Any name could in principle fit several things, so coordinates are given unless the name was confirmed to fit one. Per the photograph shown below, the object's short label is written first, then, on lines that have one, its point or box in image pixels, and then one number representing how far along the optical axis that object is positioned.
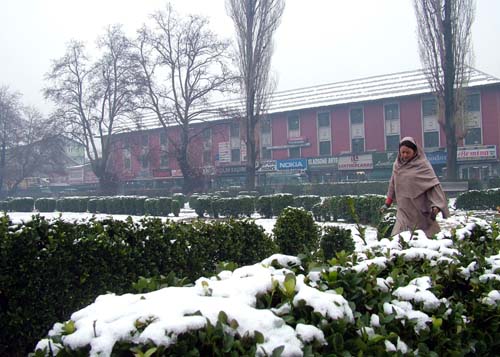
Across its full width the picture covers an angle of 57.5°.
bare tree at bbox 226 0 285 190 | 26.69
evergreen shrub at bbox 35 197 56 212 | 30.81
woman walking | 5.62
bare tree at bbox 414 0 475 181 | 22.02
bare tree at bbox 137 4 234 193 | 31.48
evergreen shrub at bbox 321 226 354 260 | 6.89
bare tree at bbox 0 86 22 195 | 44.59
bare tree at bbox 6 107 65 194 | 44.69
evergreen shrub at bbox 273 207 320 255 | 7.32
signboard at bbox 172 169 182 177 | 46.45
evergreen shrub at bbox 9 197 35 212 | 32.47
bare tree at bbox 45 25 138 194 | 33.41
